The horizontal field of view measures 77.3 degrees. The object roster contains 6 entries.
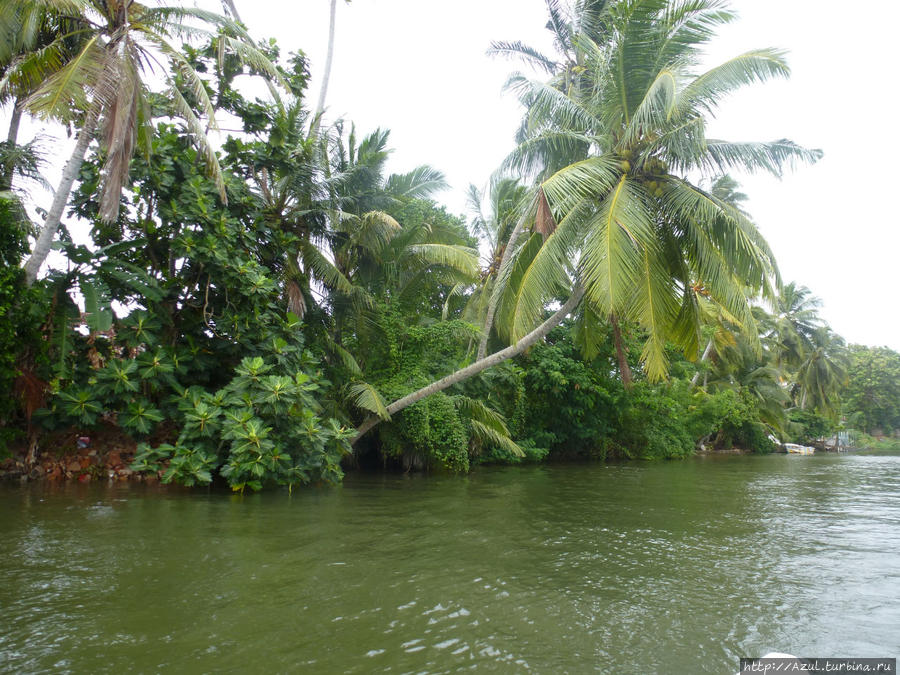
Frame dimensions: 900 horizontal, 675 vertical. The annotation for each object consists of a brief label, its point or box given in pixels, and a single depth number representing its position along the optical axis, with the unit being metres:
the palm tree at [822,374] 33.75
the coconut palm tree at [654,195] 8.55
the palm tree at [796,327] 32.69
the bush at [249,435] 8.15
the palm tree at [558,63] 10.41
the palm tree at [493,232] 16.05
